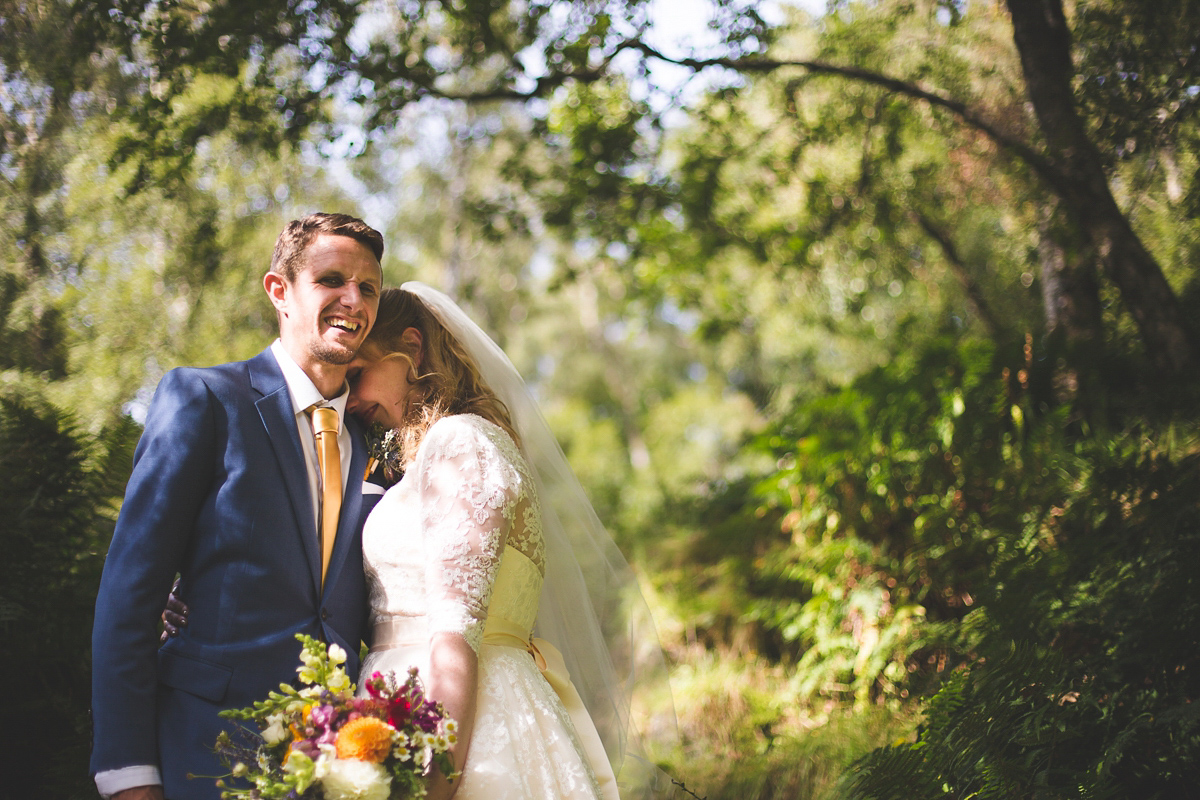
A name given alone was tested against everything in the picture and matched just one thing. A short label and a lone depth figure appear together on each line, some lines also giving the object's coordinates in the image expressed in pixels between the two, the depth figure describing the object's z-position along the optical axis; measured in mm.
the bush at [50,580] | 2758
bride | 1932
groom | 1785
